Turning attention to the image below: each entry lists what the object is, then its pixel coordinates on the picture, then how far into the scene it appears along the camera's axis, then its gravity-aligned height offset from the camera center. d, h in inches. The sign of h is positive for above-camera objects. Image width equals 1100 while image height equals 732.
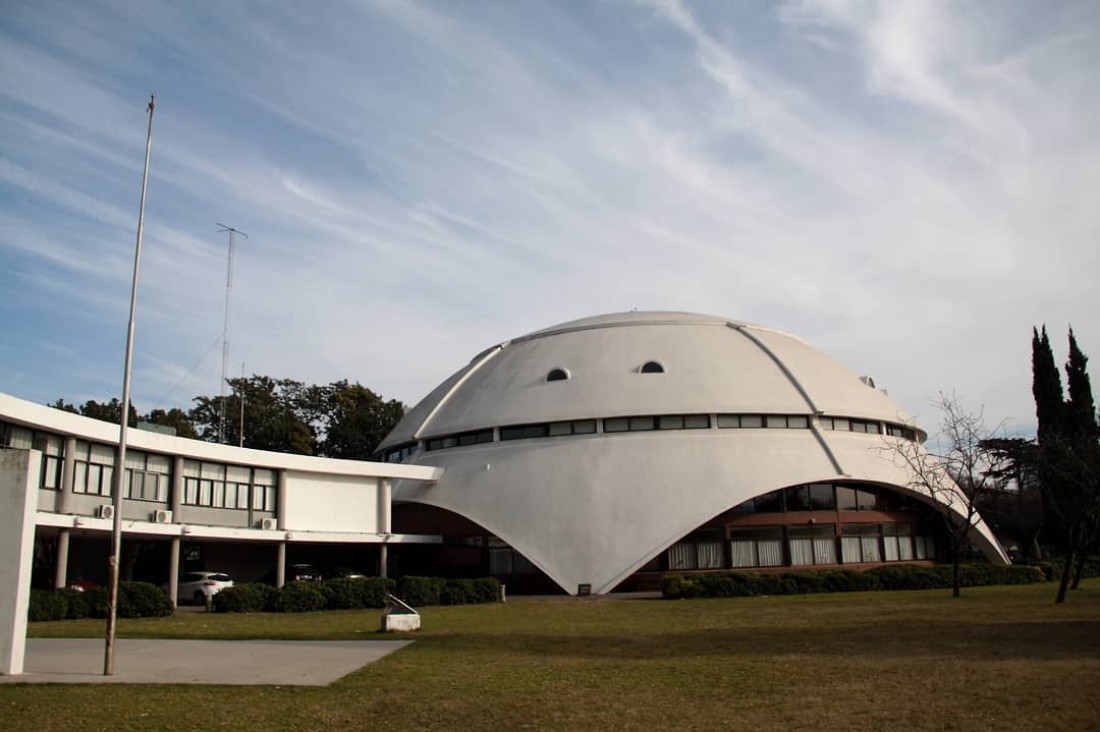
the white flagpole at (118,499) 566.3 +44.0
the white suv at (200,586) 1384.1 -28.7
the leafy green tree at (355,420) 2938.0 +437.1
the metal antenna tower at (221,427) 2637.8 +382.4
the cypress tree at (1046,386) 2139.5 +369.9
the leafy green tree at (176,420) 2641.2 +409.1
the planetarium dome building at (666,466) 1589.6 +159.4
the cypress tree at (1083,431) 1370.6 +258.6
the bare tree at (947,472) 1558.8 +143.0
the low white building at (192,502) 1146.7 +93.2
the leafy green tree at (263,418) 2755.9 +429.3
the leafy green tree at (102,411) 2556.6 +416.7
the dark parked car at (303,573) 1634.6 -14.5
